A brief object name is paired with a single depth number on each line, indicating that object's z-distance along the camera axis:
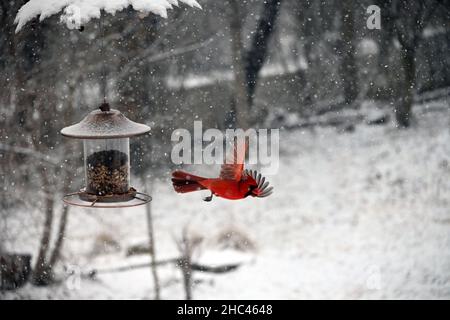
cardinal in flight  6.08
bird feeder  5.46
